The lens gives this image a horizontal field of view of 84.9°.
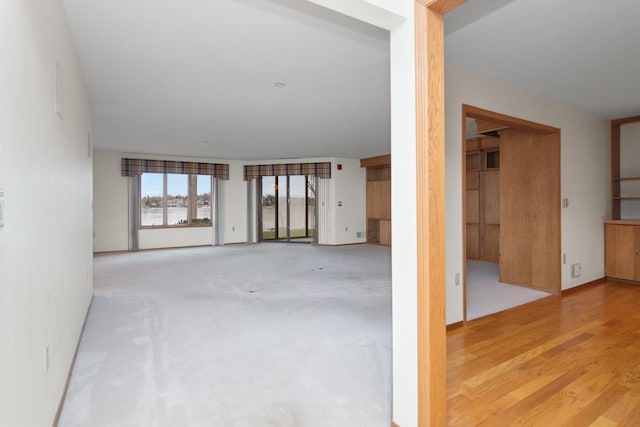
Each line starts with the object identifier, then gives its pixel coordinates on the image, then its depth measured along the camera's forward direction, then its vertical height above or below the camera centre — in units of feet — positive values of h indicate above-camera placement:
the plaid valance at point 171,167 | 24.95 +3.57
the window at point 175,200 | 26.43 +1.13
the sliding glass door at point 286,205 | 30.19 +0.73
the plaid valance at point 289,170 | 28.40 +3.61
